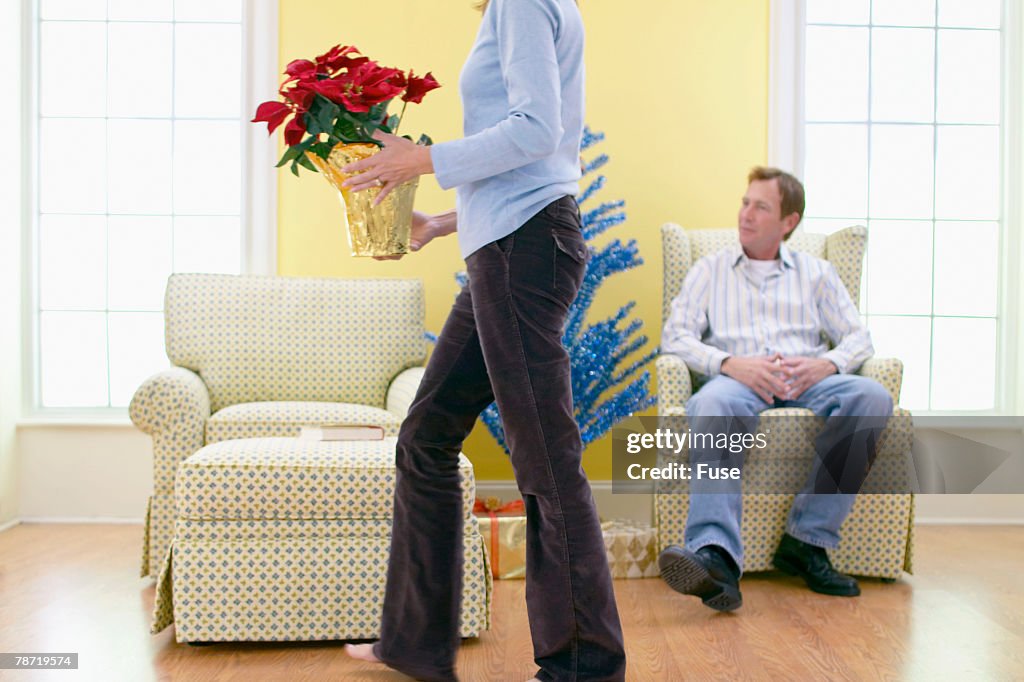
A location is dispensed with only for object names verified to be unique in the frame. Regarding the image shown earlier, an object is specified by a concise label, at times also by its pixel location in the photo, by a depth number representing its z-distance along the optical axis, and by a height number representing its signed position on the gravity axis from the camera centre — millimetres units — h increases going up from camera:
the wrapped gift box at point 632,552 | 2861 -673
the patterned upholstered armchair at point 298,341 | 3092 -79
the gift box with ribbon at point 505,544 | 2814 -644
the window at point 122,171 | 3752 +545
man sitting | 2459 -147
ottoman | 2072 -486
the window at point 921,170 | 3891 +601
